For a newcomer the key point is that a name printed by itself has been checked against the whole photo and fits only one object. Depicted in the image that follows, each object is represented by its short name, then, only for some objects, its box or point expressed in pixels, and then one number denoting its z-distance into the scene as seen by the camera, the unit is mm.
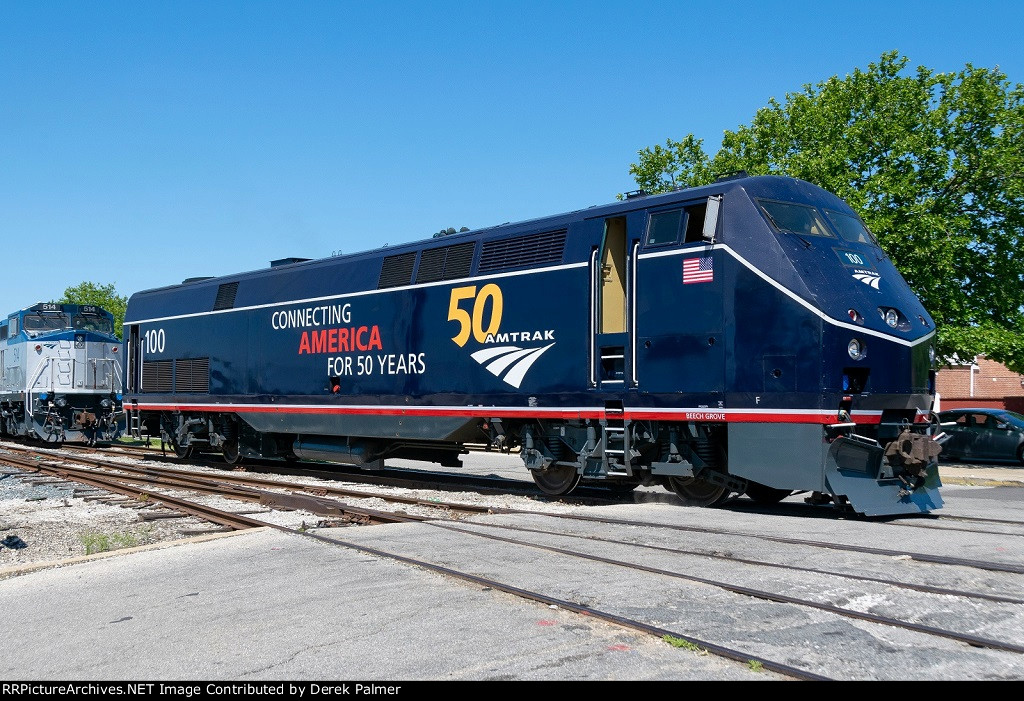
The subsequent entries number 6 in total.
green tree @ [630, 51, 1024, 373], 22453
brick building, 49250
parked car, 23375
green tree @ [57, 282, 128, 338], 82562
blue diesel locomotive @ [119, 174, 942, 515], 10570
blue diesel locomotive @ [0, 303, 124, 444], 27781
